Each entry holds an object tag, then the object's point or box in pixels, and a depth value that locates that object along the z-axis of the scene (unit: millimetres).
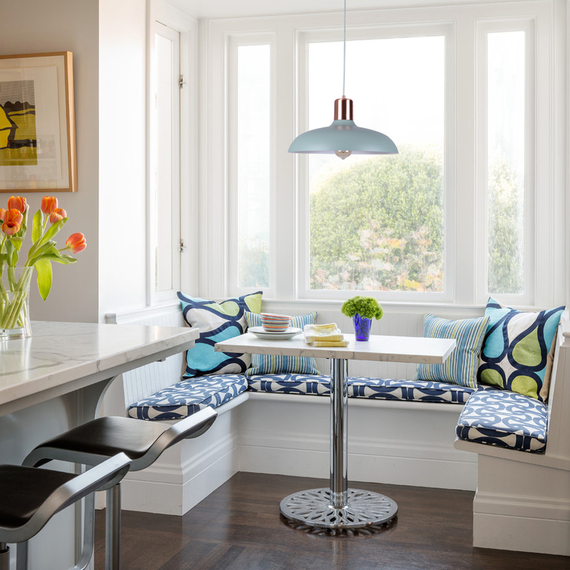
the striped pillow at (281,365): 3787
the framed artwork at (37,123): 3105
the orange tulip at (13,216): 1774
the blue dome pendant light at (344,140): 2879
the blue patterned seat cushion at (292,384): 3576
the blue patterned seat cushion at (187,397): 3074
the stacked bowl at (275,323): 3100
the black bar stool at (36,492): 1182
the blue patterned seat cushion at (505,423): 2672
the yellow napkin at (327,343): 2873
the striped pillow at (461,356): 3475
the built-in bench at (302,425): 3098
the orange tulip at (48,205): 1888
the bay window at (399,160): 3848
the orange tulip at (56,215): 1881
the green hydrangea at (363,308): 3025
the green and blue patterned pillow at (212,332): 3754
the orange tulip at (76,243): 1897
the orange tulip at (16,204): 1800
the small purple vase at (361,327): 3064
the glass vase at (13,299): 1843
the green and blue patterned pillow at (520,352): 3352
